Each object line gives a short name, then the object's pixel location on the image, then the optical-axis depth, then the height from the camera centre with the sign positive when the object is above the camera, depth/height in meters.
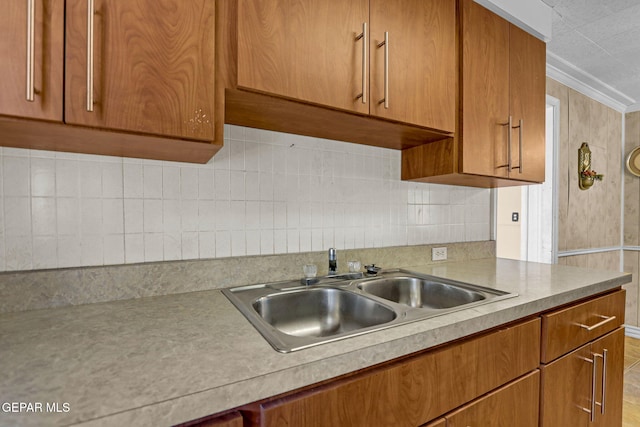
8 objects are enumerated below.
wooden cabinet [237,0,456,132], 0.96 +0.52
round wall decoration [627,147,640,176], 3.34 +0.49
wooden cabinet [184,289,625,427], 0.68 -0.48
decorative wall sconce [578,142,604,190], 2.89 +0.35
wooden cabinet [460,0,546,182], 1.44 +0.53
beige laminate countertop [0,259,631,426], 0.50 -0.29
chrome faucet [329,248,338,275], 1.38 -0.22
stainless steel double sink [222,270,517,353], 1.04 -0.33
